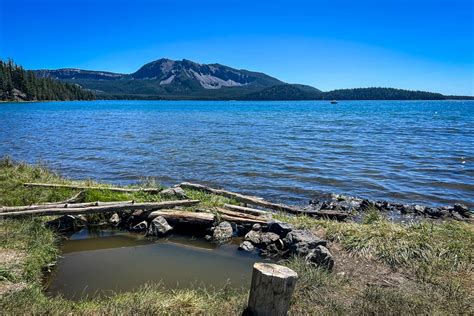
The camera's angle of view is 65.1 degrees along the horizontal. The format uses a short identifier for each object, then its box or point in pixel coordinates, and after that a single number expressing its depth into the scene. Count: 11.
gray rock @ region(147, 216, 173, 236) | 10.47
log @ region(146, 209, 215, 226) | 10.65
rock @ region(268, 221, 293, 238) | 9.64
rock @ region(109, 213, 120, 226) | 11.18
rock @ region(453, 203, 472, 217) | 13.01
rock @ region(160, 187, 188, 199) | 12.55
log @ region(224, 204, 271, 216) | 11.59
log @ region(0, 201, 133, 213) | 10.11
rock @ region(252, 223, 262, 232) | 10.34
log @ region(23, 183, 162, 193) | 12.80
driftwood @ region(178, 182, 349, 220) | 12.20
